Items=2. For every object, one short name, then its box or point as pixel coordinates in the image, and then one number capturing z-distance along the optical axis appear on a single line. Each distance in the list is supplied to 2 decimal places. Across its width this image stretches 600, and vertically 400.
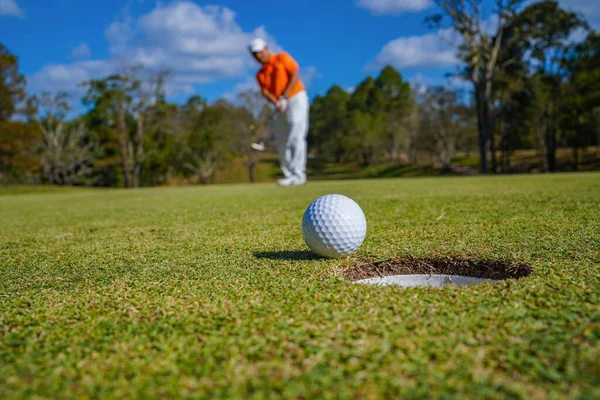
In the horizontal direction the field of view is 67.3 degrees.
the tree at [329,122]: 62.69
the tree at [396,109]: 48.81
